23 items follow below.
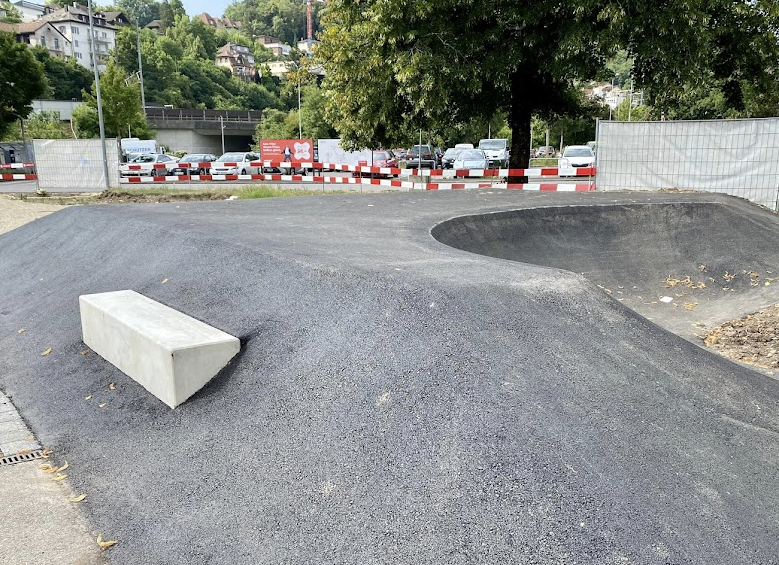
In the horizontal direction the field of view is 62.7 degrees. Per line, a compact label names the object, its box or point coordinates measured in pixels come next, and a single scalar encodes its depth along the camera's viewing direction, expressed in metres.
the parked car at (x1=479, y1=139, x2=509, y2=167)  37.43
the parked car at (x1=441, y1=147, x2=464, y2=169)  37.47
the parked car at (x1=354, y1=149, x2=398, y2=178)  36.03
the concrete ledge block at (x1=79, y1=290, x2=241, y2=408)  4.87
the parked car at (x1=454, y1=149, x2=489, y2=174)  34.25
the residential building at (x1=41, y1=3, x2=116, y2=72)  134.25
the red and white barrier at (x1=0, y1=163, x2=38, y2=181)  26.73
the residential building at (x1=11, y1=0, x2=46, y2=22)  153.38
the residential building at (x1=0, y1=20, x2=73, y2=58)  120.38
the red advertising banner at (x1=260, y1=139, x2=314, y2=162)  37.28
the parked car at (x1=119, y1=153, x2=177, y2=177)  34.09
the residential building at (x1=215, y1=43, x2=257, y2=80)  181.50
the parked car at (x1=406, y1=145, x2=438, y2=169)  37.30
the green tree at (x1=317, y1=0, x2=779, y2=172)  14.62
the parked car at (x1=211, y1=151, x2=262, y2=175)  35.47
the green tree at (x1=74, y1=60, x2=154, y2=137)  49.69
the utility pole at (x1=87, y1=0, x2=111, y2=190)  23.39
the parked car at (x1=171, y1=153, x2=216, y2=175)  36.55
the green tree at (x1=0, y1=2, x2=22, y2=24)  119.22
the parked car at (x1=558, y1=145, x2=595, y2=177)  31.78
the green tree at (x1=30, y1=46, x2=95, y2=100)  92.12
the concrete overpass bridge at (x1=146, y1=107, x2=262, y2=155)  78.00
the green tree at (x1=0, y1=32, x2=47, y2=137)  44.81
